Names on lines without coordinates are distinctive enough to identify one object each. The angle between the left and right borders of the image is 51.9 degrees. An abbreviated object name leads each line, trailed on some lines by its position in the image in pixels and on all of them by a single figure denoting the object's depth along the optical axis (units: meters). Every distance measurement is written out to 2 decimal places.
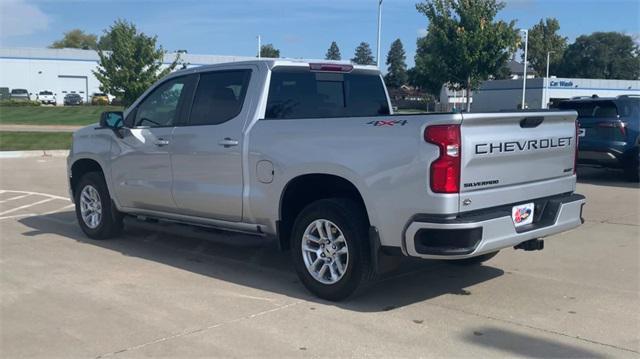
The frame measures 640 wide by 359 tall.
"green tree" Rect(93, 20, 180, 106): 31.70
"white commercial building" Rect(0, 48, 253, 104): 82.06
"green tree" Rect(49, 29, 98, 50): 132.62
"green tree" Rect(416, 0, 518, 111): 32.56
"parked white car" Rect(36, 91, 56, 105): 71.41
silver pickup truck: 4.72
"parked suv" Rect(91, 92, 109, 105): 63.62
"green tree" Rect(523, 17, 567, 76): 108.69
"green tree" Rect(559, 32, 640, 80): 106.06
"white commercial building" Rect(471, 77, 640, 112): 67.31
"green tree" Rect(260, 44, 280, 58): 95.35
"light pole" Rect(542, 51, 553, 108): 66.75
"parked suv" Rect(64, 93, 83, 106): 67.69
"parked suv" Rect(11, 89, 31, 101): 64.19
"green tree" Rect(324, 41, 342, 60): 147.25
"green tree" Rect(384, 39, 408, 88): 115.94
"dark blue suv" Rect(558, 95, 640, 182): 12.80
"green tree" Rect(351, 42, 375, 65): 143.88
